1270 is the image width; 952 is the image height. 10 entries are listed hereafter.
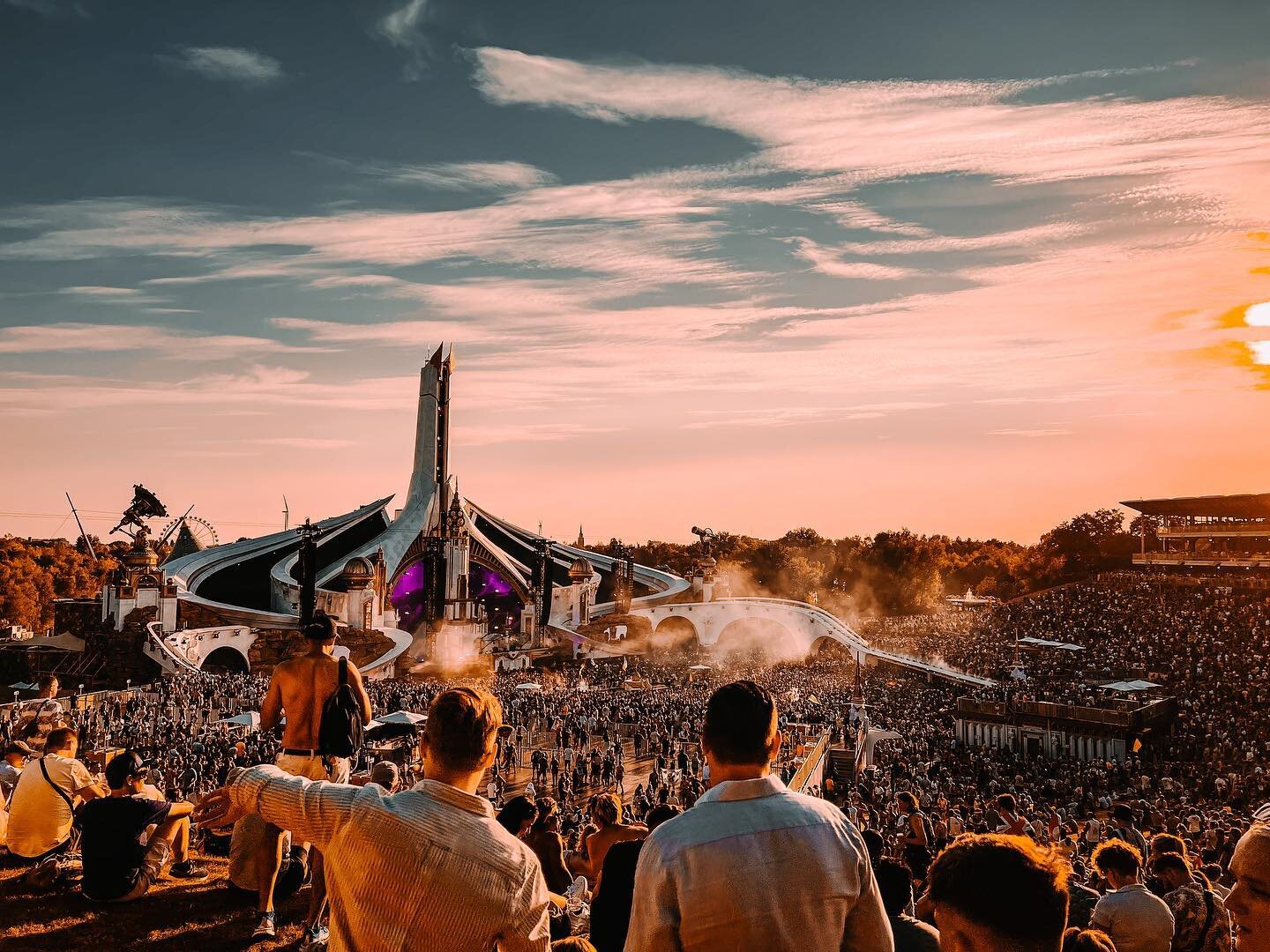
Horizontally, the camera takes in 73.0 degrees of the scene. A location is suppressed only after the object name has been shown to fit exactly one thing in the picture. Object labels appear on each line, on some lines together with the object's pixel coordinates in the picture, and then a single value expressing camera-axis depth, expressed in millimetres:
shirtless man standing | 4793
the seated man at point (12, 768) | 7621
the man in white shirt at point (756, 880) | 2178
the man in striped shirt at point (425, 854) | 2340
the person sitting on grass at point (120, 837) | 5031
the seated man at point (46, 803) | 5754
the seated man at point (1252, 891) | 2689
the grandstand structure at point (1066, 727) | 27109
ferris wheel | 59522
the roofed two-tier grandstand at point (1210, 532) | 54500
